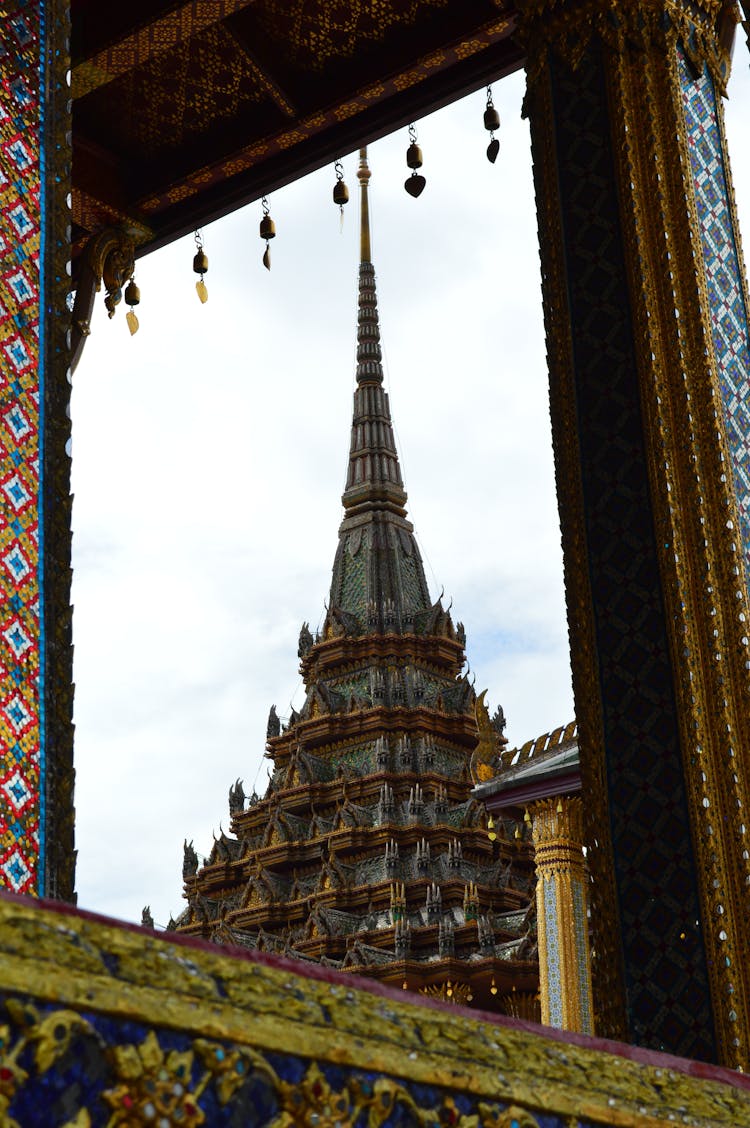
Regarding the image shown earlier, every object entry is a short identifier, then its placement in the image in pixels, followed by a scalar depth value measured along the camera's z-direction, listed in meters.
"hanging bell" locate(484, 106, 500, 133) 5.76
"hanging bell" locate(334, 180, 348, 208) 6.39
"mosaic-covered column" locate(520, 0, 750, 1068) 3.72
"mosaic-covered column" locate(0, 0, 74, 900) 2.95
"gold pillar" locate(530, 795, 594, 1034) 13.09
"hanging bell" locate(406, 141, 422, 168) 5.97
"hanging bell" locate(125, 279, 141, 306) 6.38
